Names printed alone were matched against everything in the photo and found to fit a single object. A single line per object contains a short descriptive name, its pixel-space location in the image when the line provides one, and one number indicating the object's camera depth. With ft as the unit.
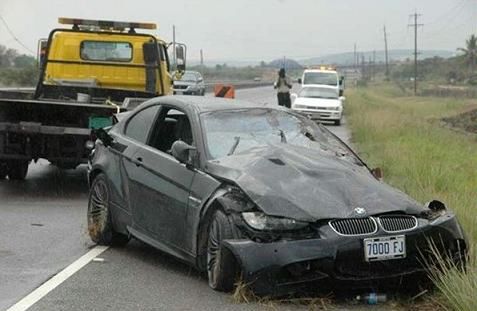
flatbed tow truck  45.70
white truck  115.03
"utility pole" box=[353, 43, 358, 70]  582.55
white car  99.09
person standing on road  89.56
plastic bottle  18.89
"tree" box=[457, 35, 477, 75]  362.86
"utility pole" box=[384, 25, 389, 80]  385.25
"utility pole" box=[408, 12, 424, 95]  264.72
